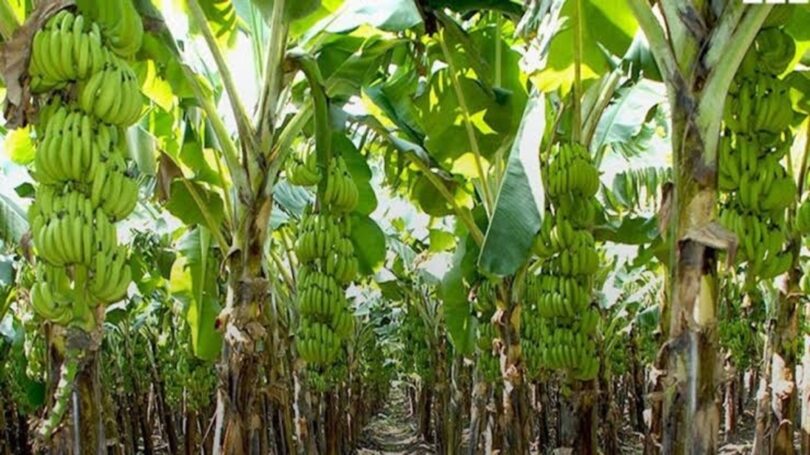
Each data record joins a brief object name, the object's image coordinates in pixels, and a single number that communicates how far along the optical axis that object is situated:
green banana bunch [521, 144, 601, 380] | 3.36
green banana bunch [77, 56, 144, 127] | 2.16
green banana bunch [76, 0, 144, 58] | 2.27
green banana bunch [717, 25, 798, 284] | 2.29
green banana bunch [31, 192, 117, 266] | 2.01
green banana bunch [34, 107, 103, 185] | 2.04
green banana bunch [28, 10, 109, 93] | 2.12
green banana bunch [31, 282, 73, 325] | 2.18
